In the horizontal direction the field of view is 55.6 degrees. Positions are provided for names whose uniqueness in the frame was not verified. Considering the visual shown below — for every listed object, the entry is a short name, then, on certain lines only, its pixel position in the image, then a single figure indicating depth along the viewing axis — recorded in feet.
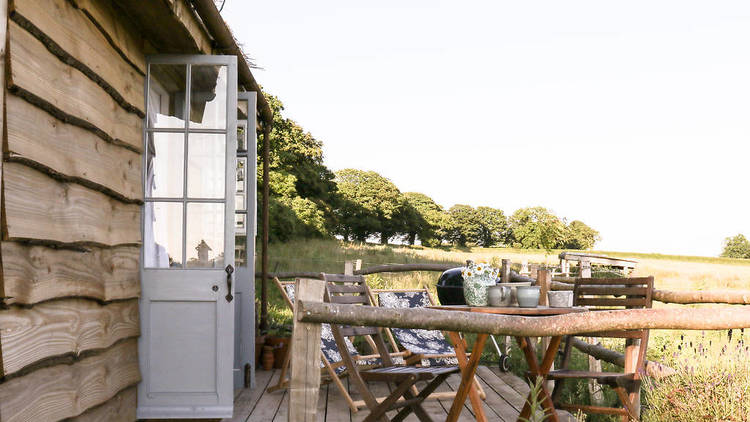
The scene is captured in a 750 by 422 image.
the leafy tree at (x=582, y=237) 193.67
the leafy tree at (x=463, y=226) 197.77
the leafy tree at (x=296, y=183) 77.41
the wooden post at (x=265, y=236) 21.95
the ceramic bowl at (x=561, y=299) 13.75
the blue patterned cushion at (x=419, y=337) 17.71
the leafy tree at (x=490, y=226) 199.31
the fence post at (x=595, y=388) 16.19
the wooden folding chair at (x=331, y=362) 15.39
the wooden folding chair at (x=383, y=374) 11.55
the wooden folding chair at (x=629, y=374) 12.47
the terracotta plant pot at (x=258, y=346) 21.39
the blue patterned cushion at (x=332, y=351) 16.67
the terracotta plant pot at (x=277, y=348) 21.54
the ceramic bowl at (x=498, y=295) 13.46
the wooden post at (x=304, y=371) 8.69
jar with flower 13.53
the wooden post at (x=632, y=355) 12.87
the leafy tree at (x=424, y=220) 163.22
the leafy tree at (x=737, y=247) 190.47
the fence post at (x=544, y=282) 17.85
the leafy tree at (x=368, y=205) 146.10
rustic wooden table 11.12
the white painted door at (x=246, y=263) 18.62
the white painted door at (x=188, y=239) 14.02
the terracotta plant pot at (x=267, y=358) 21.33
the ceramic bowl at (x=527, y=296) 13.29
